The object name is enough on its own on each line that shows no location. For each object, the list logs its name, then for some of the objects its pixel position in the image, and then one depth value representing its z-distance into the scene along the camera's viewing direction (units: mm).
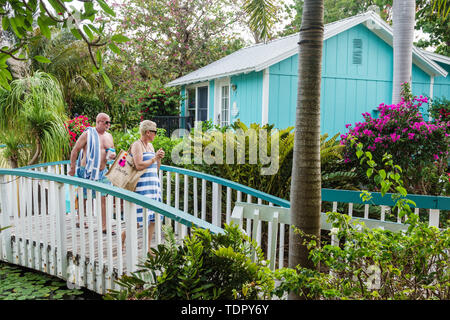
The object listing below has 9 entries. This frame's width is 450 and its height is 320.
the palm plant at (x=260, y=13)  8445
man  5734
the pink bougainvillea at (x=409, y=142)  7328
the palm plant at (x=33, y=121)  7914
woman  4922
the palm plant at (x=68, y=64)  15992
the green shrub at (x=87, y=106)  18800
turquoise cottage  11836
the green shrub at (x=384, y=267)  2182
